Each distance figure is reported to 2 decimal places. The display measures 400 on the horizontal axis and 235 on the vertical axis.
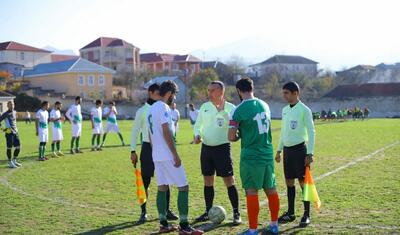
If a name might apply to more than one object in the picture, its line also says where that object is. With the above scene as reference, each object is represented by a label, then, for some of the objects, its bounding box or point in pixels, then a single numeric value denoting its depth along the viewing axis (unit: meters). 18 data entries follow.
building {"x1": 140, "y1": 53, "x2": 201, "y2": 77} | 112.56
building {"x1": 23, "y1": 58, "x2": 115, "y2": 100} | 76.56
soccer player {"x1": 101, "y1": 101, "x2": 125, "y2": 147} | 22.15
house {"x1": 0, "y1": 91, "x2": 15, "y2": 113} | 58.06
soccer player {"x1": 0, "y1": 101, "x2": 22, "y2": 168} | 15.46
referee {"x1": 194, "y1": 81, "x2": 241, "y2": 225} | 7.78
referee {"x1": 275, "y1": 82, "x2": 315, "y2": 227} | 7.82
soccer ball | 7.56
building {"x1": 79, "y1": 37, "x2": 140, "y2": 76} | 103.69
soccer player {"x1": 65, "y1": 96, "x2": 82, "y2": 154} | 19.42
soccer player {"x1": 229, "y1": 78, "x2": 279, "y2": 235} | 6.70
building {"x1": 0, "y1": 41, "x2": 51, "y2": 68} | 97.31
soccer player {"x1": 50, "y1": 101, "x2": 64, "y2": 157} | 18.36
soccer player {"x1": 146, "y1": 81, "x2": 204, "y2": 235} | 7.01
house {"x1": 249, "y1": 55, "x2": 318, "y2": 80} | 112.16
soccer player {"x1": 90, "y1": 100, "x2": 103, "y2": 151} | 20.77
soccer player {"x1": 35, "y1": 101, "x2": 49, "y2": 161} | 17.42
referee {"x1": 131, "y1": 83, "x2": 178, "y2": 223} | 7.95
